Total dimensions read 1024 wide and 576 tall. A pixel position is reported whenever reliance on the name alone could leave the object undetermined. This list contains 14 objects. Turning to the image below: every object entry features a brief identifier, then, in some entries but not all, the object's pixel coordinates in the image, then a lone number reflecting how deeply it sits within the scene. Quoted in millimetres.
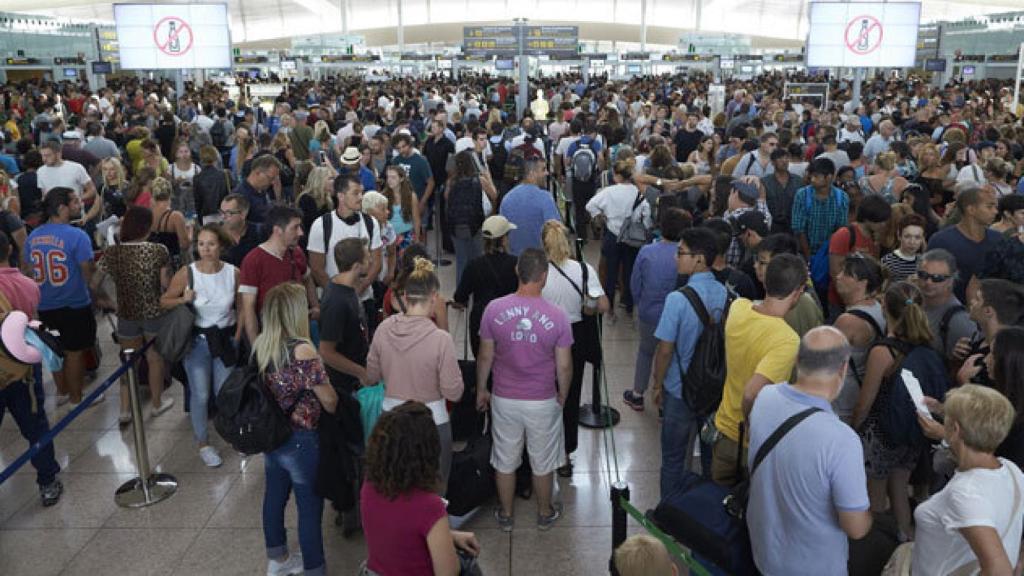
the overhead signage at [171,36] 16562
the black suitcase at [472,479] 4582
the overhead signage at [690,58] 30781
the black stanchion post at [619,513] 3412
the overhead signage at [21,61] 27055
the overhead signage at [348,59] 33719
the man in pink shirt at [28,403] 4930
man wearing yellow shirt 3533
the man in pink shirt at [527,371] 4227
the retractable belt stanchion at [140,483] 4945
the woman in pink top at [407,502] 2809
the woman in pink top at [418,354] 3990
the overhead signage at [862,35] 16516
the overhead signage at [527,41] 22078
